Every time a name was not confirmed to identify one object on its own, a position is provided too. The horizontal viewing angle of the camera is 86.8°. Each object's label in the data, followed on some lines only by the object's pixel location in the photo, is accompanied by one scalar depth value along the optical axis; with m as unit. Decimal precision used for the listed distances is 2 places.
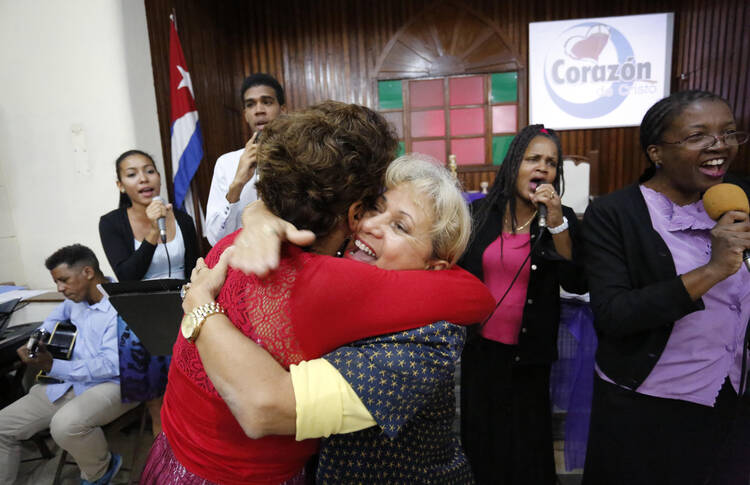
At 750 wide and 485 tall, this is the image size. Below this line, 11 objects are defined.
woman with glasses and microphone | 1.20
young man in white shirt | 2.13
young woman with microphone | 2.27
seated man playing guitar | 2.19
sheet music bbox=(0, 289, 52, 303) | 2.83
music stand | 1.62
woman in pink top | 1.75
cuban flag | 4.06
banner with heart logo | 6.23
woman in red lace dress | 0.69
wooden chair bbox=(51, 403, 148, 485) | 2.32
